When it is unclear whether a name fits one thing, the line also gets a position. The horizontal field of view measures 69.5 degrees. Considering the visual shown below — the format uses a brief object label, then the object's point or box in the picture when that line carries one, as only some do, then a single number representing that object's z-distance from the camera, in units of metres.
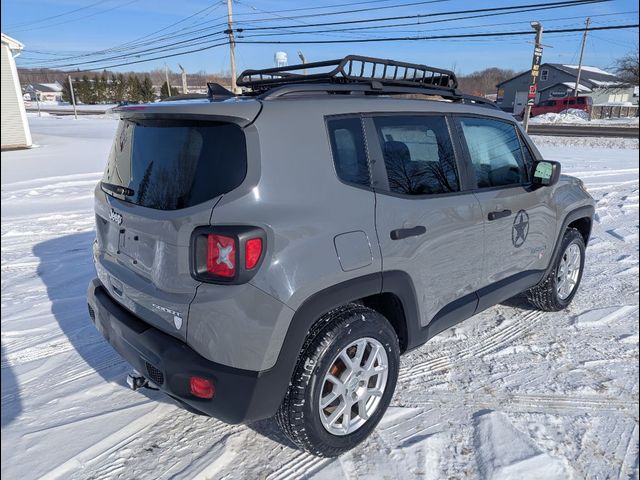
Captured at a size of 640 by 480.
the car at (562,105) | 46.63
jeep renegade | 2.03
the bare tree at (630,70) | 42.66
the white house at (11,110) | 17.00
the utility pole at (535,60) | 15.62
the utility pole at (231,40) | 24.27
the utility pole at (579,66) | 46.61
